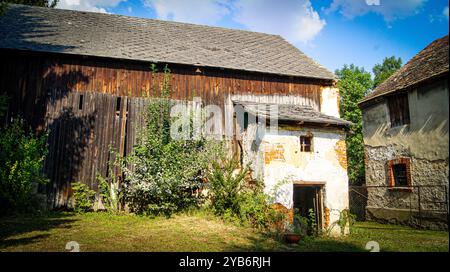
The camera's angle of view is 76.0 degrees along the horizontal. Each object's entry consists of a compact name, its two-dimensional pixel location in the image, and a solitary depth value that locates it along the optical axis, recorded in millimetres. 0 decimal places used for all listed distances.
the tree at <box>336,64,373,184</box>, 23062
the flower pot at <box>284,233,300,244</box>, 7531
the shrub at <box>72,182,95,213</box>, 10398
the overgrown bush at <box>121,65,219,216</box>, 10023
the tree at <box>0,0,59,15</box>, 20181
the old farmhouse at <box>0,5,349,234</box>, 9758
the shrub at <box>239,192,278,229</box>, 8953
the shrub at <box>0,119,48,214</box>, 9164
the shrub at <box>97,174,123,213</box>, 10648
